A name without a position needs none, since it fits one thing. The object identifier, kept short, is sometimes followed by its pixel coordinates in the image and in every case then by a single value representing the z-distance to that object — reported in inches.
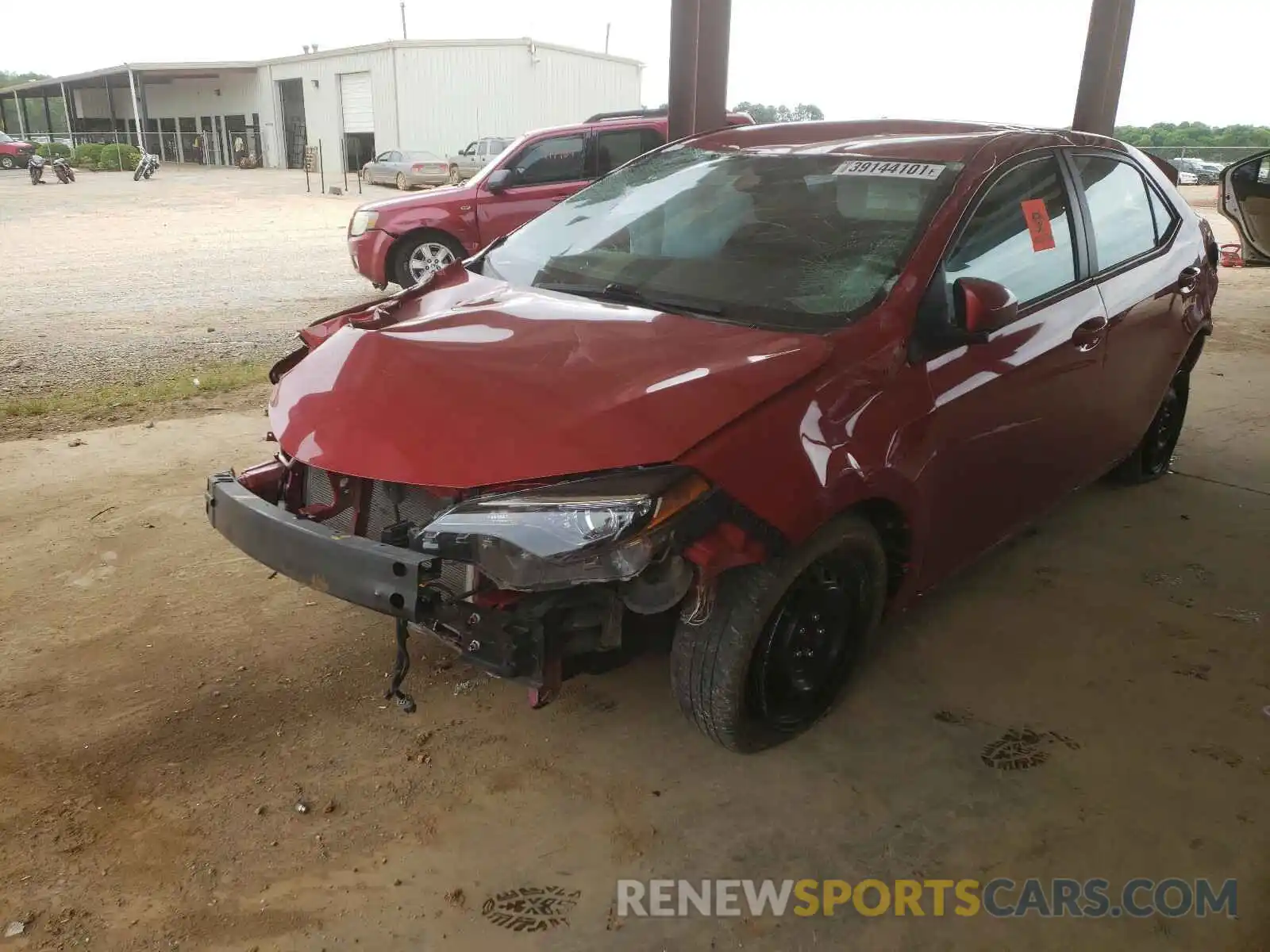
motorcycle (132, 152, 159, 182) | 1131.9
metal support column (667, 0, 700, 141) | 219.9
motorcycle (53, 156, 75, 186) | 1025.5
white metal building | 1162.0
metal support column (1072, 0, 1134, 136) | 289.1
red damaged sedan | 80.9
